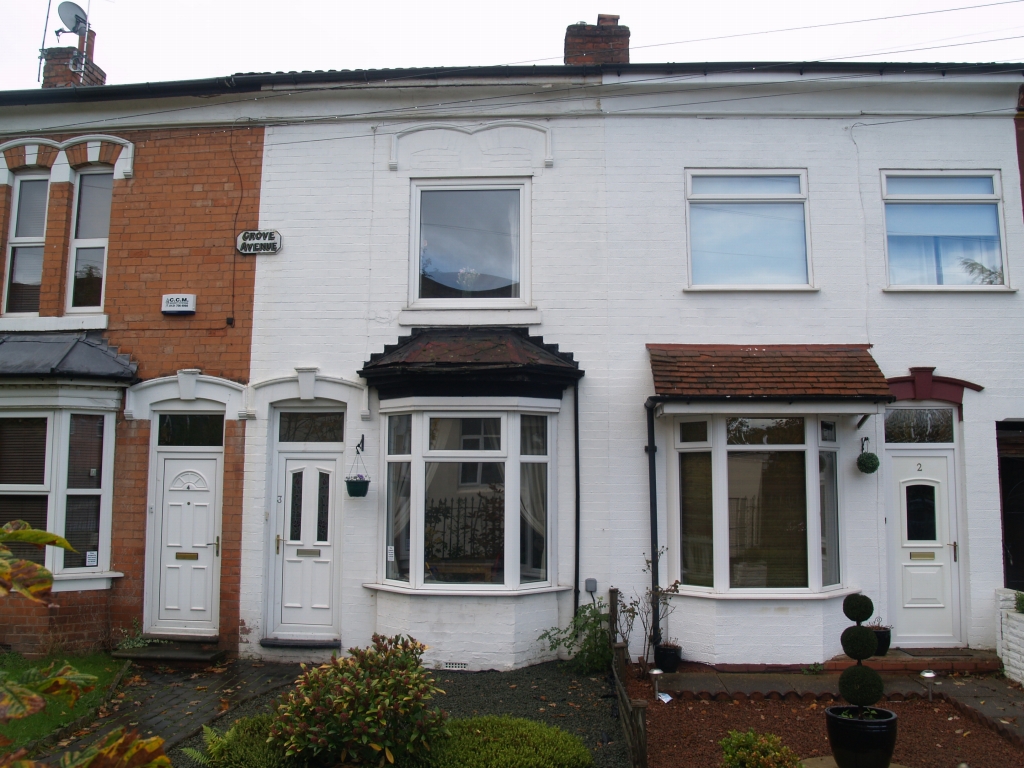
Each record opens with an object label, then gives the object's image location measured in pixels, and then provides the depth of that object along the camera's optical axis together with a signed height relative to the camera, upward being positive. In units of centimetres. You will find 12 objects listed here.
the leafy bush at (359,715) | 486 -156
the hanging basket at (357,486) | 815 -12
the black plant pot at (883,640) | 769 -165
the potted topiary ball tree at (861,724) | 491 -161
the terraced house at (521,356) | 803 +132
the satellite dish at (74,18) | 999 +603
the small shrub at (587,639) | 758 -167
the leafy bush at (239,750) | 498 -184
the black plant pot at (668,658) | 767 -184
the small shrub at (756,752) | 450 -166
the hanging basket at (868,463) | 801 +15
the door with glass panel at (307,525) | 845 -56
